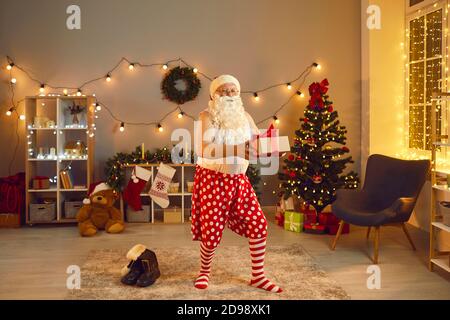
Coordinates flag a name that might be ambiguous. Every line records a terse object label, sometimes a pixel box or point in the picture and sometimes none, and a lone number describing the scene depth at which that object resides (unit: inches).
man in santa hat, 139.8
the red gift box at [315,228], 213.0
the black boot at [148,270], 144.9
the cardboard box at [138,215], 236.2
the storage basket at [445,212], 153.6
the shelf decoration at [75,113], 235.5
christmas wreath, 246.4
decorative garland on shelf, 232.3
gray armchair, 171.9
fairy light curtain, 208.8
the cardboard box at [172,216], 236.1
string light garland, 243.4
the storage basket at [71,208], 230.8
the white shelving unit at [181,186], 236.0
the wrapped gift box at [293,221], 215.9
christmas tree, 216.5
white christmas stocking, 234.7
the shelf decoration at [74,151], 233.5
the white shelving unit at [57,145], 229.5
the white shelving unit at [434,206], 157.6
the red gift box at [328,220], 214.1
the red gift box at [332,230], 213.3
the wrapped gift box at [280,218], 228.2
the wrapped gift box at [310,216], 216.1
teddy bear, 215.5
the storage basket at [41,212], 227.3
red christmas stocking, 231.9
